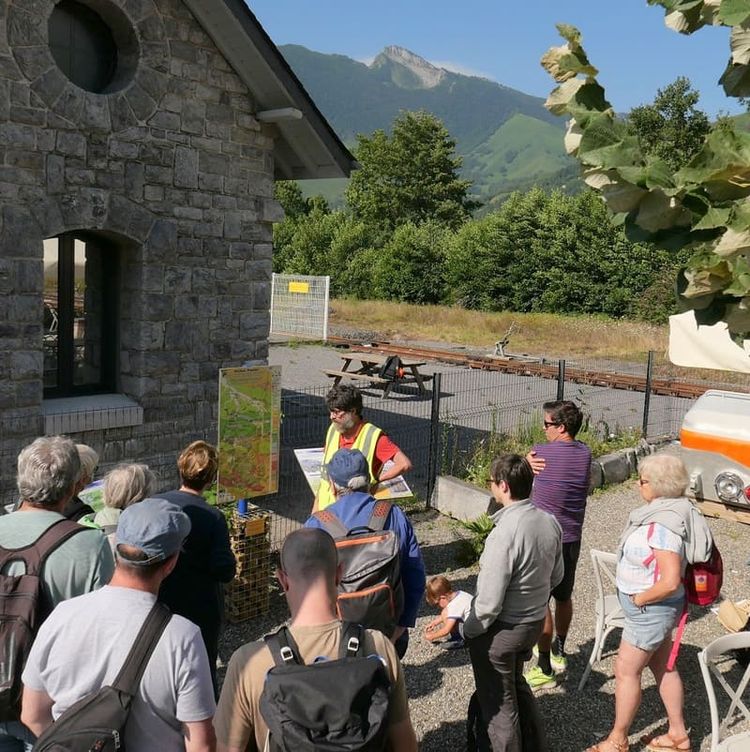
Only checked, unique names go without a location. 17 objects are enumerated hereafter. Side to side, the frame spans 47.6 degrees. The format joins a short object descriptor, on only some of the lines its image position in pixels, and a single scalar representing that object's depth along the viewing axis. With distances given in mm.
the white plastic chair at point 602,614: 5508
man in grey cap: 2730
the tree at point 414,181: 61750
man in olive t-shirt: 2762
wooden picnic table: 17875
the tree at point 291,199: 67062
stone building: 7262
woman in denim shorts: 4410
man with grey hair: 3172
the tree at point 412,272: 41500
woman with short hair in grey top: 4133
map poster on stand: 8219
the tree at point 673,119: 41469
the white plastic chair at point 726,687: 4141
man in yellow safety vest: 5598
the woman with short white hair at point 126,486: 3982
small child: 5188
